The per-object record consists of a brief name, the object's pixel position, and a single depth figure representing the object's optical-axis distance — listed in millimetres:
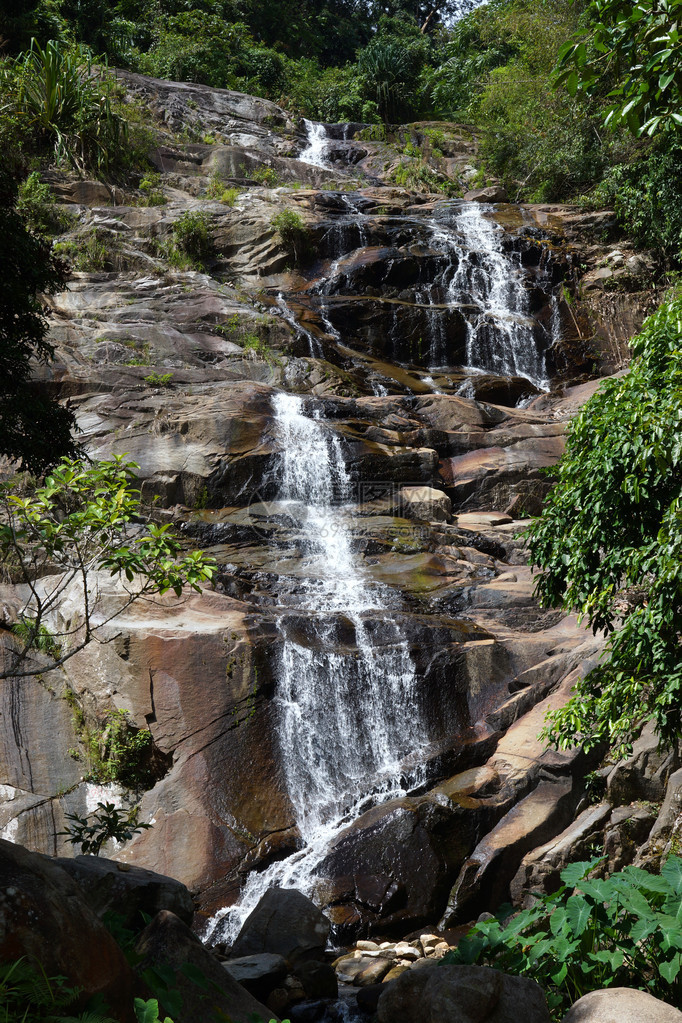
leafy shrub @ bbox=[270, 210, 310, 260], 21000
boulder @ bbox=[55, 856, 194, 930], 5805
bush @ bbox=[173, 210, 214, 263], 20312
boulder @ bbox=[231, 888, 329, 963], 6922
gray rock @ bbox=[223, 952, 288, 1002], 6121
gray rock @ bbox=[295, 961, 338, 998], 6598
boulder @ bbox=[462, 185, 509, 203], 24906
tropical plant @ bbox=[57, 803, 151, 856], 6621
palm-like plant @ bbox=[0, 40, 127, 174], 19812
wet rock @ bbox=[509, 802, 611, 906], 7910
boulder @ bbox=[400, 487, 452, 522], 14086
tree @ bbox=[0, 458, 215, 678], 5797
